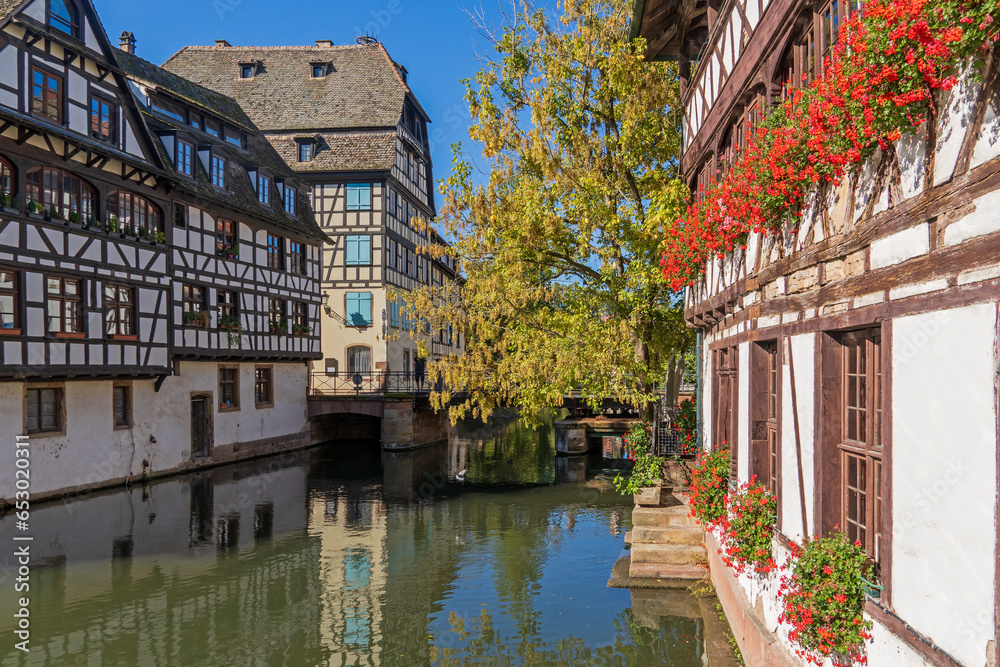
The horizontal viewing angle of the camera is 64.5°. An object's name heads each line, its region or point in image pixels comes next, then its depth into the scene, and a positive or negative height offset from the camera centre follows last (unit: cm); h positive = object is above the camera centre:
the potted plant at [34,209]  1741 +316
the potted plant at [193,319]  2394 +101
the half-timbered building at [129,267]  1738 +232
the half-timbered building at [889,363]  376 -9
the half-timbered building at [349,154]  3447 +887
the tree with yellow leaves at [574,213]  1475 +270
